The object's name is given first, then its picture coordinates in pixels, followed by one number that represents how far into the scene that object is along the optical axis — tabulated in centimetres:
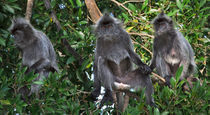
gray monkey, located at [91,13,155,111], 885
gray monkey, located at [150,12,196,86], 1003
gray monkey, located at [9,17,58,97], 1016
